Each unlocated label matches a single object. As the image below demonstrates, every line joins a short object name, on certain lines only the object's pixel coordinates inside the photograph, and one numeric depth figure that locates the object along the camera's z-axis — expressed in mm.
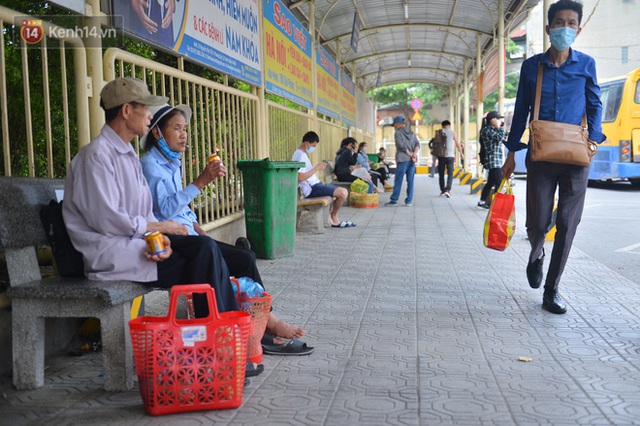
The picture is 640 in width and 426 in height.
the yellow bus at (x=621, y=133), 17781
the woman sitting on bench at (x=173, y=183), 4172
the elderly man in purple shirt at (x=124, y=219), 3404
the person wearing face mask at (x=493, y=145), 12680
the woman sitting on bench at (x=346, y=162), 13820
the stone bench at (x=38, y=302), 3373
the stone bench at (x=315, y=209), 9516
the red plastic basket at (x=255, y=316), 3807
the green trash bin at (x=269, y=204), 7551
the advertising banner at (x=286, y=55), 10172
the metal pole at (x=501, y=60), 15203
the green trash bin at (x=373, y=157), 22462
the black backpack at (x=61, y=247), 3561
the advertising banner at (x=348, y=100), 21047
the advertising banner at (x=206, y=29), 5461
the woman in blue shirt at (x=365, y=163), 16453
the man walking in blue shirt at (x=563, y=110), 5031
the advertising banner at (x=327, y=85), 16083
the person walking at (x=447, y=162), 16781
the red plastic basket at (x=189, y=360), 3004
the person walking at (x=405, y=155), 14398
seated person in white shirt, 9523
